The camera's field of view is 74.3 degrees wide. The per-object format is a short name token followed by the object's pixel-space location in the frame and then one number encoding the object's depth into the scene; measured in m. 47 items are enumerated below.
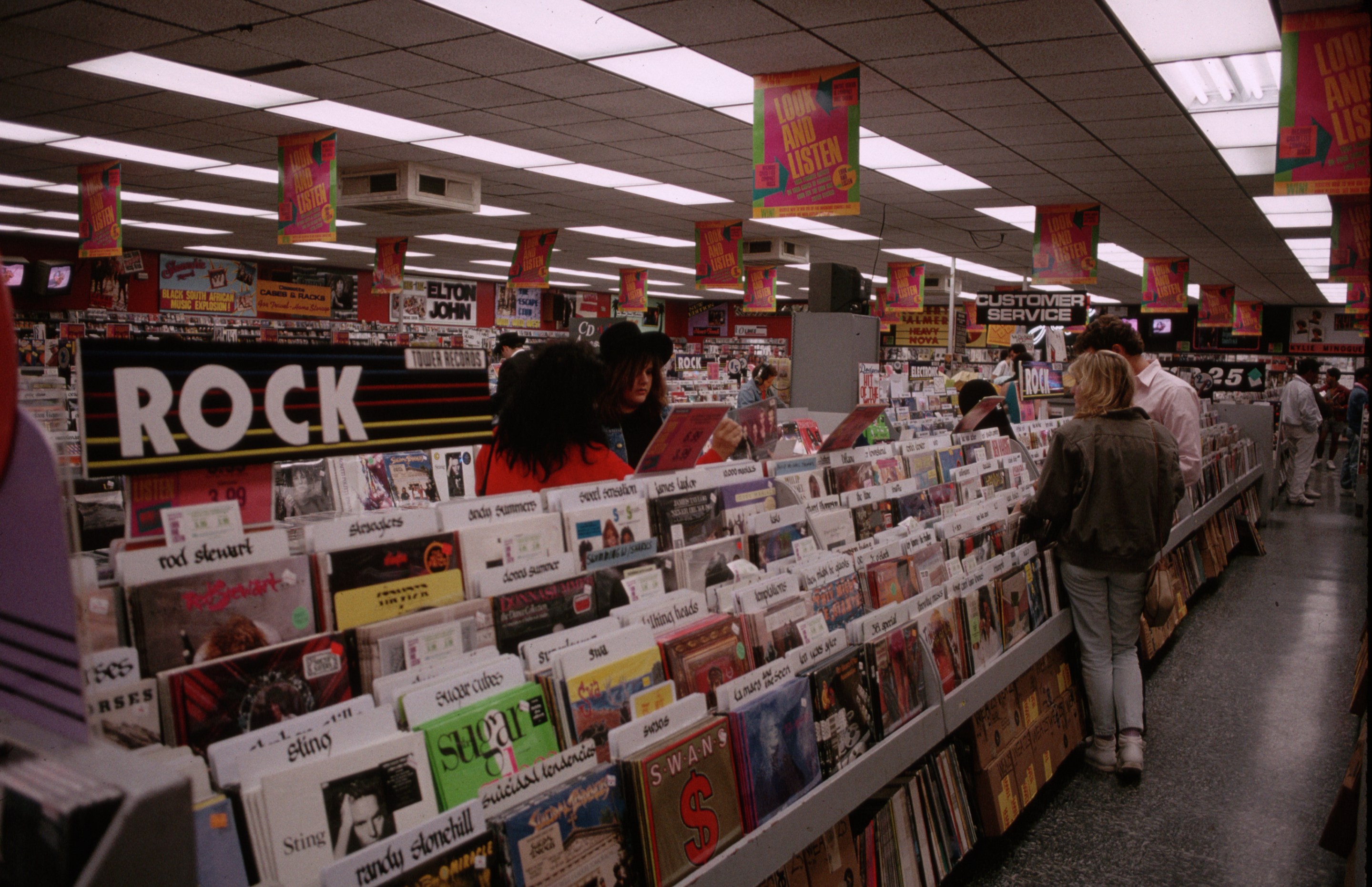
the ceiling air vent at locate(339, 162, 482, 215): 7.77
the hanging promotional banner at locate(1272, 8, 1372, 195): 3.72
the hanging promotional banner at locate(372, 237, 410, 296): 12.01
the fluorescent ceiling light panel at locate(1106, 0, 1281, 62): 3.96
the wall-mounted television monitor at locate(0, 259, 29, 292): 9.16
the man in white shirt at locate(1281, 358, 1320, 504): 10.23
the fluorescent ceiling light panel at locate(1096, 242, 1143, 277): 11.88
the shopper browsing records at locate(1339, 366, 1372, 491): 11.09
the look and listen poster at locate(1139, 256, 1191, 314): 12.18
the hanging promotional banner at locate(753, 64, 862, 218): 4.82
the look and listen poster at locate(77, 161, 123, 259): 7.92
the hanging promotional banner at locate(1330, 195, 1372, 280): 7.57
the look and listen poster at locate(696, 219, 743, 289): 10.73
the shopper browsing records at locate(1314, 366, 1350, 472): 13.81
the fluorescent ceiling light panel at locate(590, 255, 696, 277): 14.63
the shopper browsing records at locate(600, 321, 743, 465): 3.14
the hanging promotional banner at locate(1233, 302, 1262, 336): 18.50
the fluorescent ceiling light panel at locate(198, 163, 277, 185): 8.07
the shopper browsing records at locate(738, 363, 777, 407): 7.27
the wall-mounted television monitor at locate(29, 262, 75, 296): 12.48
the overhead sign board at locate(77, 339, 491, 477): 1.22
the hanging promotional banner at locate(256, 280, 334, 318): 15.71
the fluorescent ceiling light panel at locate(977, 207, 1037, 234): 9.32
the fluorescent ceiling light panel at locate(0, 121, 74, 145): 6.74
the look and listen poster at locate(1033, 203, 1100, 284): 8.63
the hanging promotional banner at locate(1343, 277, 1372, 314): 10.85
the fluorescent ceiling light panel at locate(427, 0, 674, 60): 4.21
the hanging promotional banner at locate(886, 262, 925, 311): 13.85
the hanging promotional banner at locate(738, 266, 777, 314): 13.02
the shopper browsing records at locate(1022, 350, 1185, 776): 3.22
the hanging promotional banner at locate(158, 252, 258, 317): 14.59
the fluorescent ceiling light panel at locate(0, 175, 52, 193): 8.70
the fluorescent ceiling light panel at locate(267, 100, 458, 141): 6.17
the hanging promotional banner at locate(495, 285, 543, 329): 18.91
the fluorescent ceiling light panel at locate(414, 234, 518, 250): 12.30
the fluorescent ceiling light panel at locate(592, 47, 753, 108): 4.93
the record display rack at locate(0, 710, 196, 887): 0.48
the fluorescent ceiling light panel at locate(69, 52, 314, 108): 5.24
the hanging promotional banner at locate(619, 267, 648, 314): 15.33
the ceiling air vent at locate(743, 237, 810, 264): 11.83
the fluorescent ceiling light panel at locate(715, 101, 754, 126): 5.85
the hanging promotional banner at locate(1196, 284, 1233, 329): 15.74
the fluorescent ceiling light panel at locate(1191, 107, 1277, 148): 5.52
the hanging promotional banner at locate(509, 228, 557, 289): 11.29
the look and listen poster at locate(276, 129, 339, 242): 6.80
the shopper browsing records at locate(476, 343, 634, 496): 2.49
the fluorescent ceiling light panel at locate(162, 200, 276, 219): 9.98
